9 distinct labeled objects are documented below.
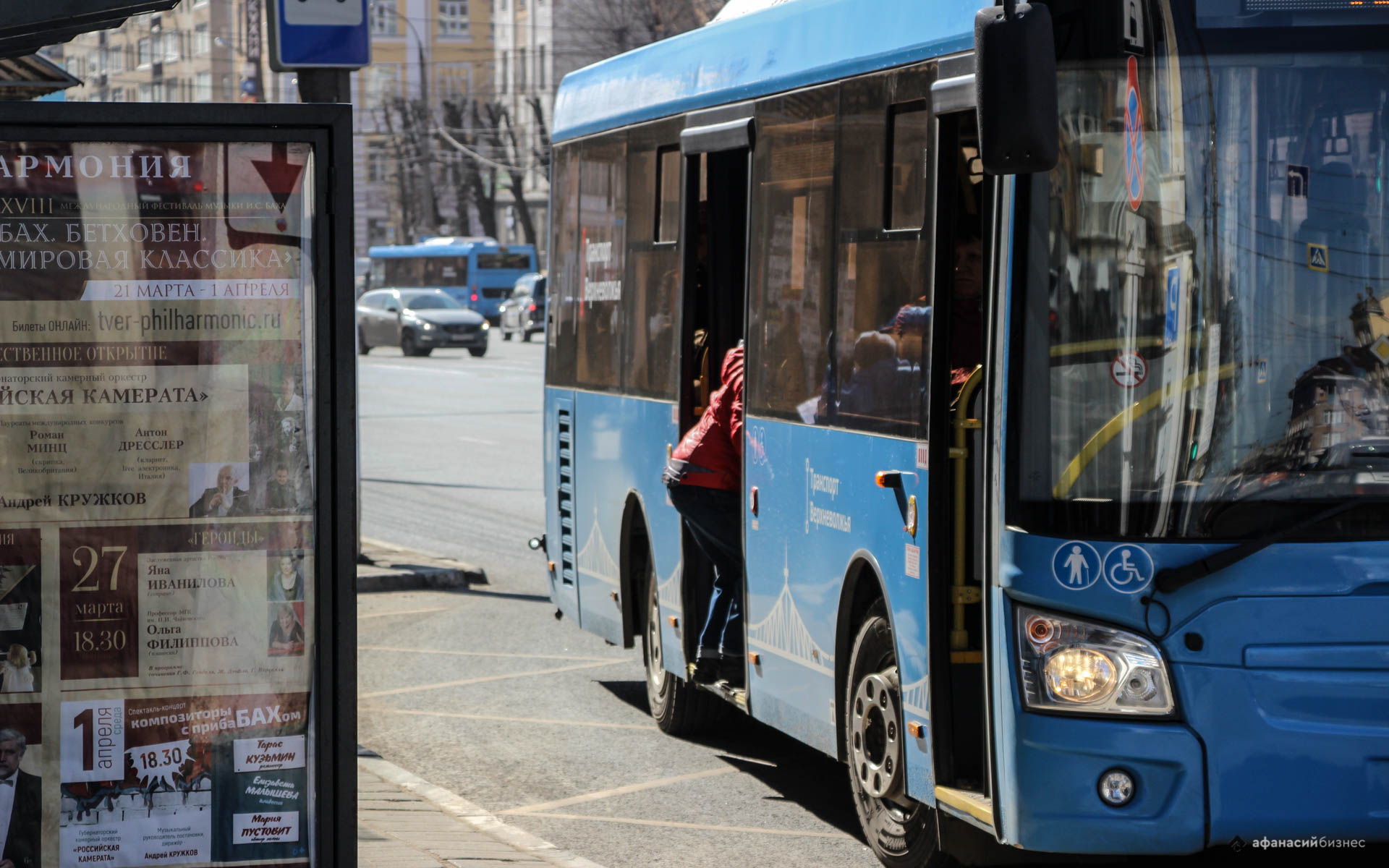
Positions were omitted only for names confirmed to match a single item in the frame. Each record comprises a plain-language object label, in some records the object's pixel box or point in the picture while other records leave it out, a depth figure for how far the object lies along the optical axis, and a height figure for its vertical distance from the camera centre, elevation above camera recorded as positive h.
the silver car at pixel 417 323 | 91.12 -3.06
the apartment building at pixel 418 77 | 176.12 +5.03
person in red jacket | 15.10 -1.05
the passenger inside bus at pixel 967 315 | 11.84 -0.36
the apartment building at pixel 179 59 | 161.75 +5.46
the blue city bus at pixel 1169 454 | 9.71 -0.64
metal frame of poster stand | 8.67 -0.38
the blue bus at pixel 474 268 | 136.75 -2.69
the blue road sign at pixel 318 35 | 19.52 +0.73
